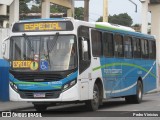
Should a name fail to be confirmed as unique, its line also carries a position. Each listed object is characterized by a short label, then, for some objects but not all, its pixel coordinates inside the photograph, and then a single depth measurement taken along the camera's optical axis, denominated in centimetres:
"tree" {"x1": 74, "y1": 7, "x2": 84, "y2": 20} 10112
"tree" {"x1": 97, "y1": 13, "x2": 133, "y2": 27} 11711
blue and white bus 1688
